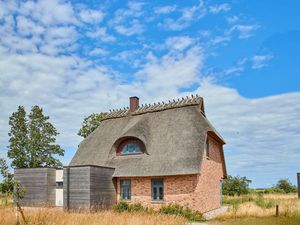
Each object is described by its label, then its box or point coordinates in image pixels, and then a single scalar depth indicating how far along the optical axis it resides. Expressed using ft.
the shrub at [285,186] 144.46
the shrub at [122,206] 74.55
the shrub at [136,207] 72.46
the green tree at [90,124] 126.52
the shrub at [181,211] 67.41
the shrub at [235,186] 129.78
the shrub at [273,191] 138.56
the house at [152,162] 71.26
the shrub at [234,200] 100.38
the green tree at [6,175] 51.94
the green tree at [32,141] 129.59
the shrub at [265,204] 77.59
